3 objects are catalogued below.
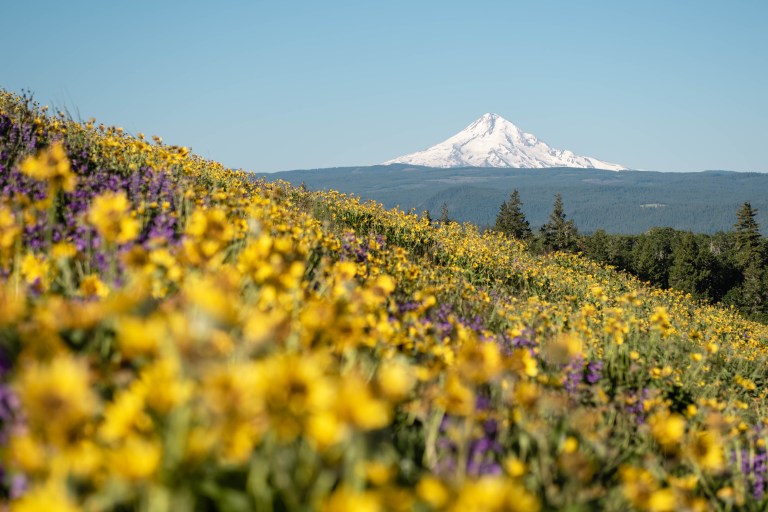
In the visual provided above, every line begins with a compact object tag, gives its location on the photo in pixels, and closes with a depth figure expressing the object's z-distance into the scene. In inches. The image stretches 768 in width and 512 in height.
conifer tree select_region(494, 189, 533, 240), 2915.8
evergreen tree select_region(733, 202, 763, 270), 3155.3
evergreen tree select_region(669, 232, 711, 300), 2835.9
